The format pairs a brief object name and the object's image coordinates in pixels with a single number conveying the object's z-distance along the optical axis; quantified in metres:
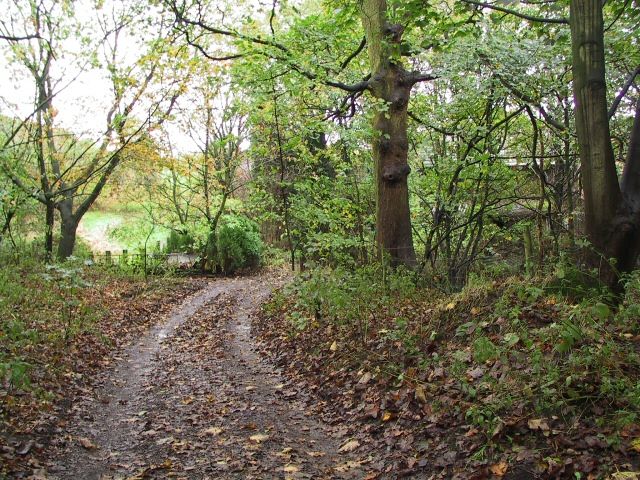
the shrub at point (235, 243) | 24.41
